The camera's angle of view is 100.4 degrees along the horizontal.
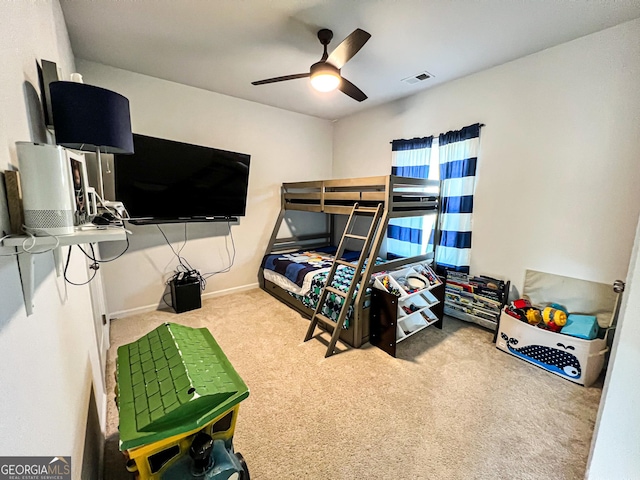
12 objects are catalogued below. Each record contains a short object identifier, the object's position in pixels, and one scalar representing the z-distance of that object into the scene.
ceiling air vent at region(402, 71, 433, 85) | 2.75
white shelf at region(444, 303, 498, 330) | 2.74
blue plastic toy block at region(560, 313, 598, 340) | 2.04
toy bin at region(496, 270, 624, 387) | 1.99
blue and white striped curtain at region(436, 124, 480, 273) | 2.80
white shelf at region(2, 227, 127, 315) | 0.59
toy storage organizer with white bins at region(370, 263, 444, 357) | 2.33
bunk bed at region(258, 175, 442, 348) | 2.42
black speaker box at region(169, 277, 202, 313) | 3.10
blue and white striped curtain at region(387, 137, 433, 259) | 3.20
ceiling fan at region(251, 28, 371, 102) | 1.76
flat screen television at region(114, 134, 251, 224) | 2.60
